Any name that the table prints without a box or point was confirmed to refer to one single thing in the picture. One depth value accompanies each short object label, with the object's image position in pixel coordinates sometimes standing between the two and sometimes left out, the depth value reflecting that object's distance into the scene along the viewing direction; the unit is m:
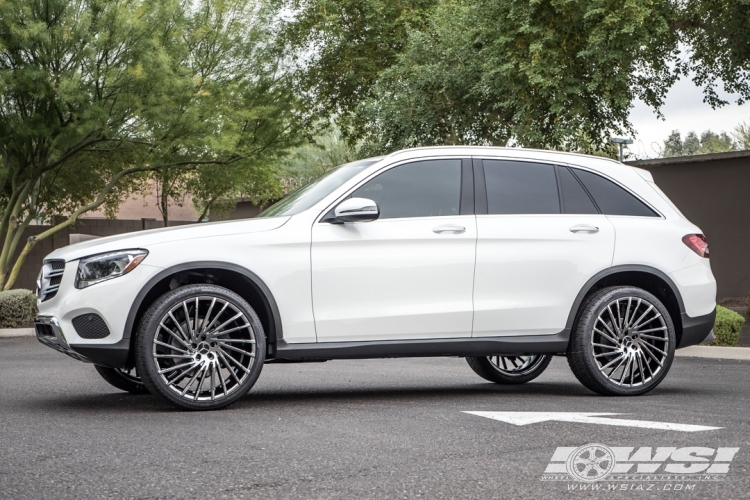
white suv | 7.00
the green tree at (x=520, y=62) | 18.92
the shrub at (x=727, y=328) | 13.85
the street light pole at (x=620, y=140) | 22.06
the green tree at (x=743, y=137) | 54.22
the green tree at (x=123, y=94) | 21.09
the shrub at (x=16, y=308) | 19.70
